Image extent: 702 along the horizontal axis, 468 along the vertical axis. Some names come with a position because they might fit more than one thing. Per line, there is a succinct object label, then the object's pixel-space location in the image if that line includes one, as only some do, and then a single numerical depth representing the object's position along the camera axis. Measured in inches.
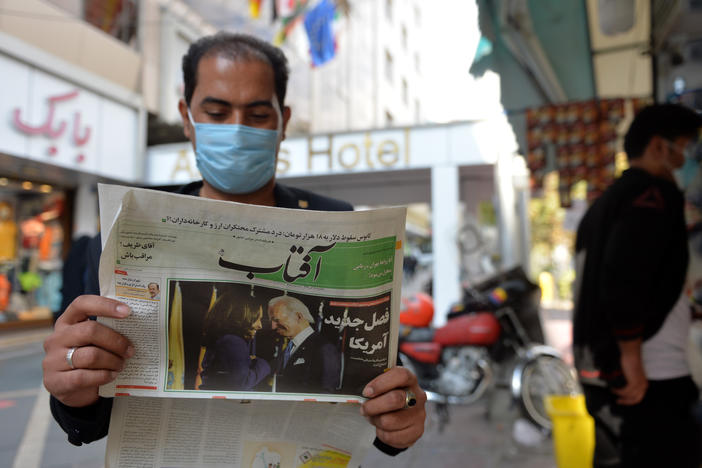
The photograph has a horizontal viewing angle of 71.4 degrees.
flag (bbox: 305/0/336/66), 297.1
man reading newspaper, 29.4
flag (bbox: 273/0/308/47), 276.4
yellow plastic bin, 103.3
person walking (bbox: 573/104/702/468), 59.1
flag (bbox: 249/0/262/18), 259.1
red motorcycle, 155.9
